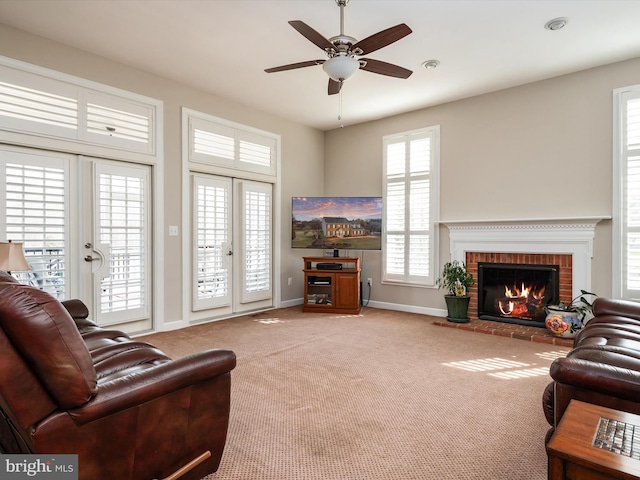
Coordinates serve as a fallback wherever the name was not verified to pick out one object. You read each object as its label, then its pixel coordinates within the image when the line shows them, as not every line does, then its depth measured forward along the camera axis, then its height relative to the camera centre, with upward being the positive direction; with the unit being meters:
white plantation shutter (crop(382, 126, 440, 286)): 5.37 +0.49
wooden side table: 1.07 -0.63
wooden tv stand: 5.52 -0.69
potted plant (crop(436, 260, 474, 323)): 4.83 -0.69
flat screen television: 5.50 +0.24
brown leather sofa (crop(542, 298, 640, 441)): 1.46 -0.56
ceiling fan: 2.53 +1.38
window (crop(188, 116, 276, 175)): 4.80 +1.27
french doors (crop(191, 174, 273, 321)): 4.85 -0.10
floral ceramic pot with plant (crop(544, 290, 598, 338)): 4.02 -0.83
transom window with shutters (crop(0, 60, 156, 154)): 3.38 +1.26
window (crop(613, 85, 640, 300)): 3.92 +0.49
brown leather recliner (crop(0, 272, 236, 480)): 1.22 -0.61
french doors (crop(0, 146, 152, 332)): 3.44 +0.11
